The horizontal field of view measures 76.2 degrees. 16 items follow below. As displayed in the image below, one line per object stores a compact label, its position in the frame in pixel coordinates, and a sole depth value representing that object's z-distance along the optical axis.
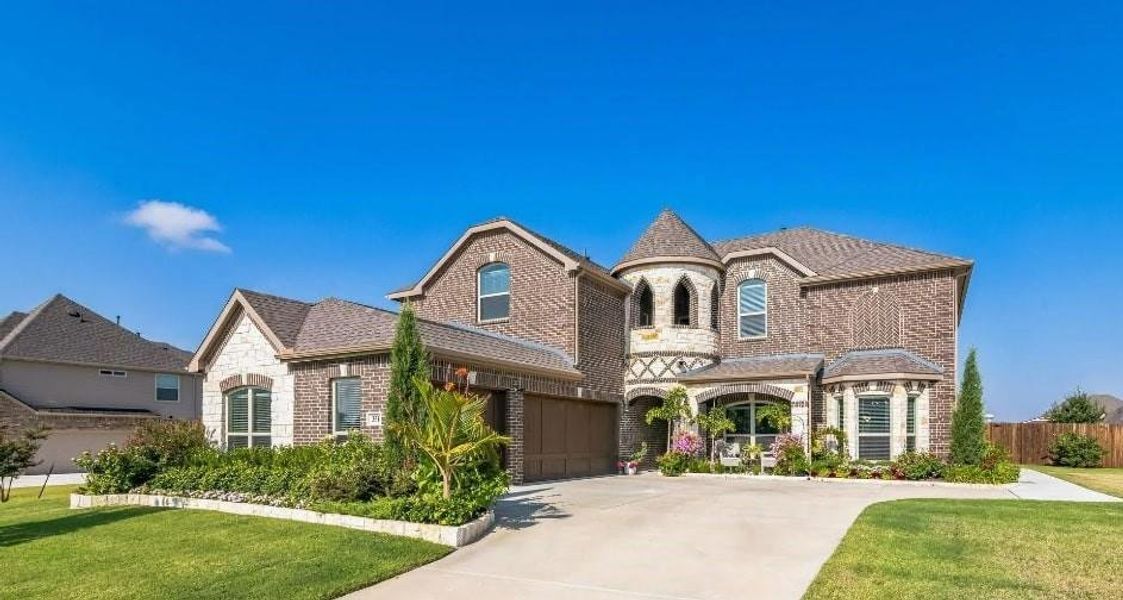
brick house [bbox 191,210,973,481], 16.69
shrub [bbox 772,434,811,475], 19.80
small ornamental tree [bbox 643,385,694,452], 22.30
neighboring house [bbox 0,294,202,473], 28.41
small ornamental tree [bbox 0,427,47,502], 12.65
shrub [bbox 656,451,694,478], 20.80
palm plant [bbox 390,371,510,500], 10.84
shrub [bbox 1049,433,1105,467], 27.98
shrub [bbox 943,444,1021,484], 17.80
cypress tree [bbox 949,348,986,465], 18.70
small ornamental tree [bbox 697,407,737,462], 21.69
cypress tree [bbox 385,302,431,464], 11.85
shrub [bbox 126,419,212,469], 14.16
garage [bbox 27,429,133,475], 28.28
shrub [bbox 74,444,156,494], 13.59
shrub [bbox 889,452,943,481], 18.47
